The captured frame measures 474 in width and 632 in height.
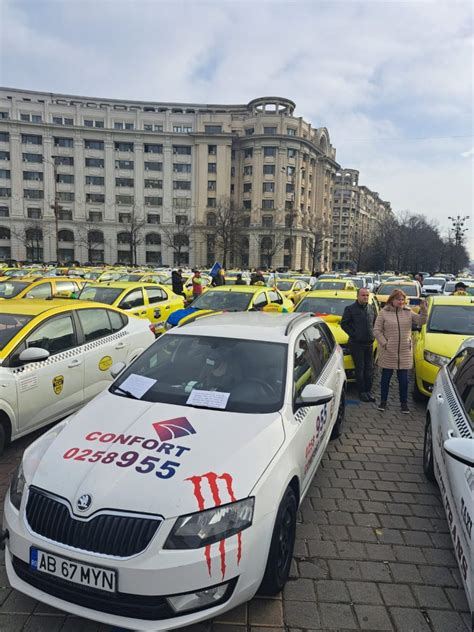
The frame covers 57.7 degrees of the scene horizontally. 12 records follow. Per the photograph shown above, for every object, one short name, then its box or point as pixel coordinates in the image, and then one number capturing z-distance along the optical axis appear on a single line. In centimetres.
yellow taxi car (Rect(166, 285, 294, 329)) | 998
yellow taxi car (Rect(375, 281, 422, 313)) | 1571
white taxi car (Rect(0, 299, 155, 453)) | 449
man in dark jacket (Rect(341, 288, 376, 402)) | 685
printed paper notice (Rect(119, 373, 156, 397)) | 347
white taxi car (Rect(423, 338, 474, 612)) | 241
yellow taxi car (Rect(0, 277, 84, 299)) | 1135
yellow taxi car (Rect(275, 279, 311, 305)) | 1798
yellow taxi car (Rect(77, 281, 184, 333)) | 1030
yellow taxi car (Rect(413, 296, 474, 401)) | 641
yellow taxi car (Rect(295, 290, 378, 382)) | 824
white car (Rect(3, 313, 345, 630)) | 219
